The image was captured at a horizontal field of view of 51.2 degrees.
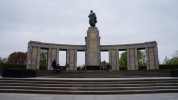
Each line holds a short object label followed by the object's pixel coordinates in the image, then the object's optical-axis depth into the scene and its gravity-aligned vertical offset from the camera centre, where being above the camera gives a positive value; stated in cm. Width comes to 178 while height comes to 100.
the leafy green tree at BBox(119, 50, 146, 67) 7206 +156
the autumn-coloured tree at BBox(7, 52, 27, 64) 7250 +237
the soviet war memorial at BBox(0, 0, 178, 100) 1010 -138
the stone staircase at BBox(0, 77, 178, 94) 1125 -149
